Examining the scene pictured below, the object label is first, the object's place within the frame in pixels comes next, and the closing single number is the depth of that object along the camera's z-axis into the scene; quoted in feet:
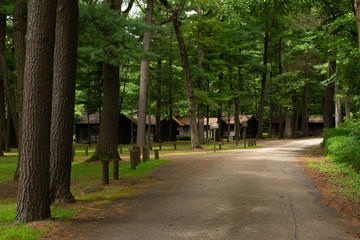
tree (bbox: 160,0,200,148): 88.38
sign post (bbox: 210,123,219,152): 82.36
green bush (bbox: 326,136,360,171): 42.34
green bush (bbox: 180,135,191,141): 183.32
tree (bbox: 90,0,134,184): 55.21
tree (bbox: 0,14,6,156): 75.57
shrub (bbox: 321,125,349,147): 66.79
